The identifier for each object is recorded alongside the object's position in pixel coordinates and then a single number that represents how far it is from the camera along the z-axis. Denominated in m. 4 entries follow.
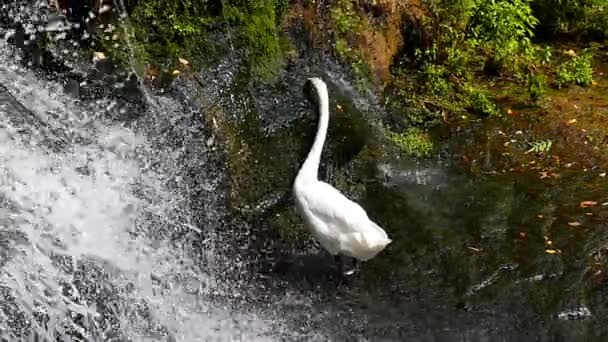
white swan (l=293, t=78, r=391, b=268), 8.45
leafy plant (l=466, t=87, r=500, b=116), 12.81
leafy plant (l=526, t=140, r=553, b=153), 11.98
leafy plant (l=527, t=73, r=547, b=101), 13.13
